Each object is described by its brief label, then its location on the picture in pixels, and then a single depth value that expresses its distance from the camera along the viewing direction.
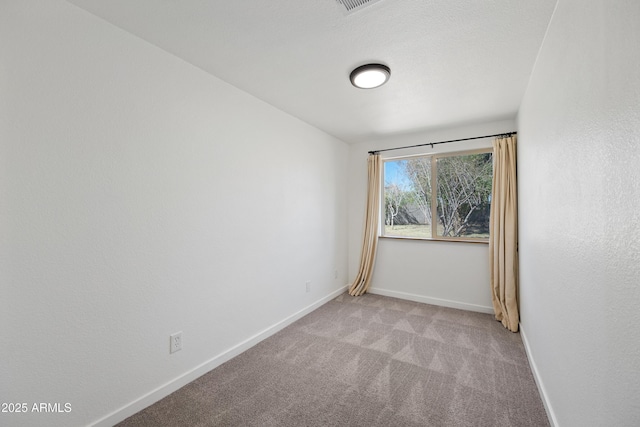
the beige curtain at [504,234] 2.97
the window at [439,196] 3.49
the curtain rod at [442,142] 3.14
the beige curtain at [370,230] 3.97
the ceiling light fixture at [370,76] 1.99
